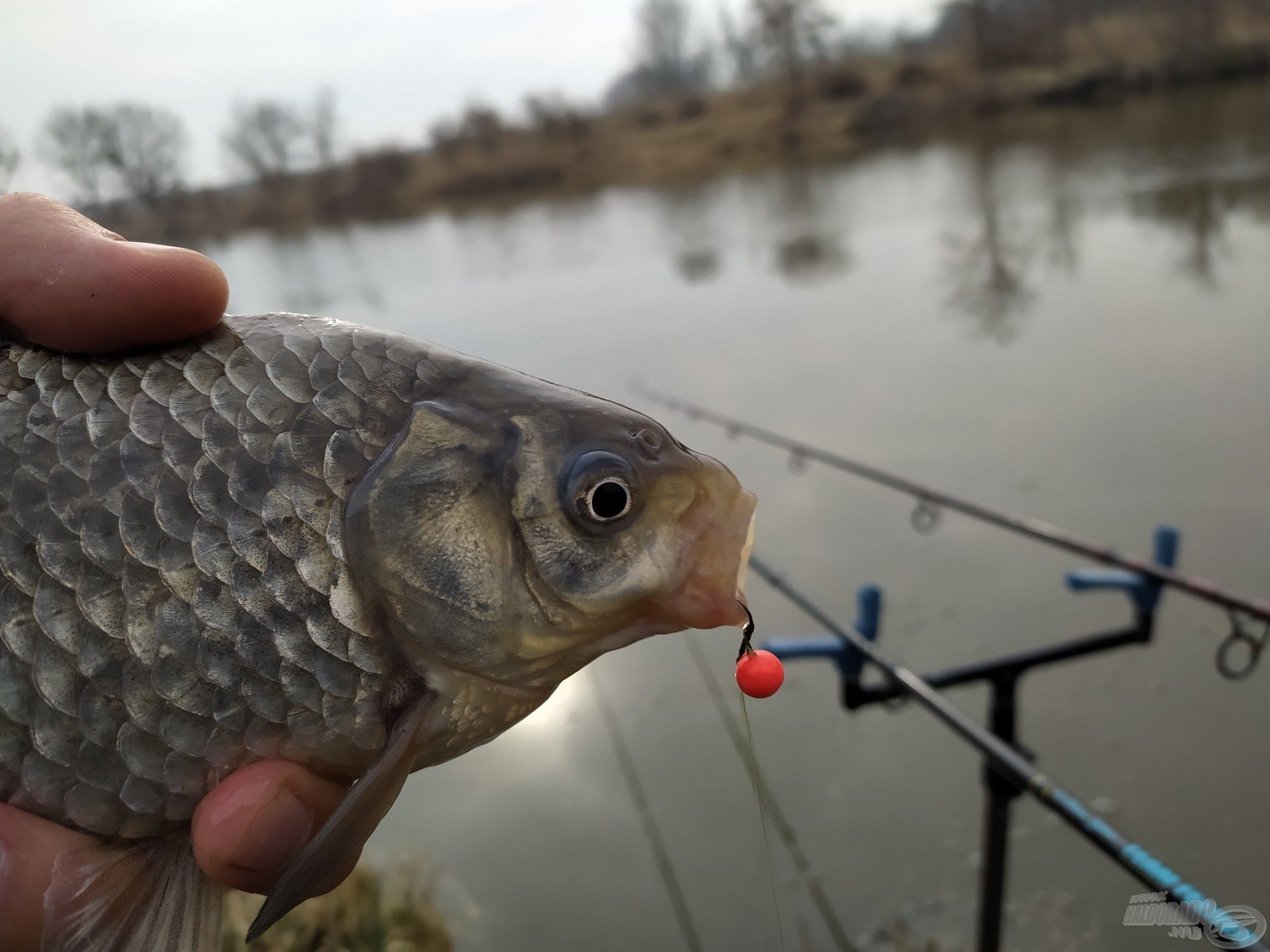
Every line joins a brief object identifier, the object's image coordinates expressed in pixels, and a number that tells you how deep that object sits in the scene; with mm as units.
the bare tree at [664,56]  52625
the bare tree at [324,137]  31794
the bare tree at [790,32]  33688
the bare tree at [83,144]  14258
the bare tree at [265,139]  31781
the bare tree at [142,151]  16984
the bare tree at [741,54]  37250
